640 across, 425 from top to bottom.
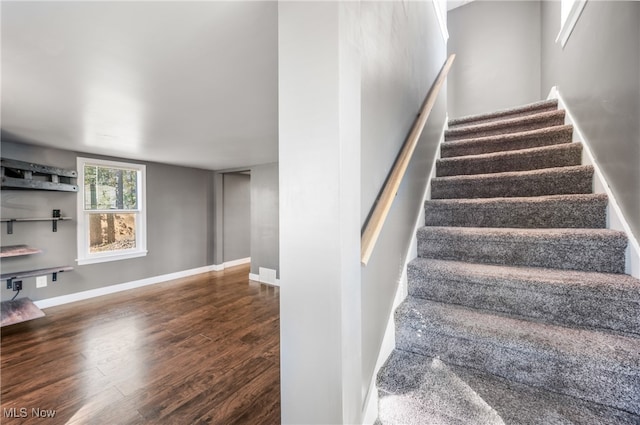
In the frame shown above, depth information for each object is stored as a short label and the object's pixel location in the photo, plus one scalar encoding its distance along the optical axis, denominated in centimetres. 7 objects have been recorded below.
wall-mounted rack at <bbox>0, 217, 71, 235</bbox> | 307
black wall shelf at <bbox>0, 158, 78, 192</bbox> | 294
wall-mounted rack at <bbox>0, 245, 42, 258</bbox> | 277
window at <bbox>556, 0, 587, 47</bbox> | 183
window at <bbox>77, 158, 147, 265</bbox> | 378
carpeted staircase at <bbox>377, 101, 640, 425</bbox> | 91
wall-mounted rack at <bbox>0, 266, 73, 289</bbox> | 298
